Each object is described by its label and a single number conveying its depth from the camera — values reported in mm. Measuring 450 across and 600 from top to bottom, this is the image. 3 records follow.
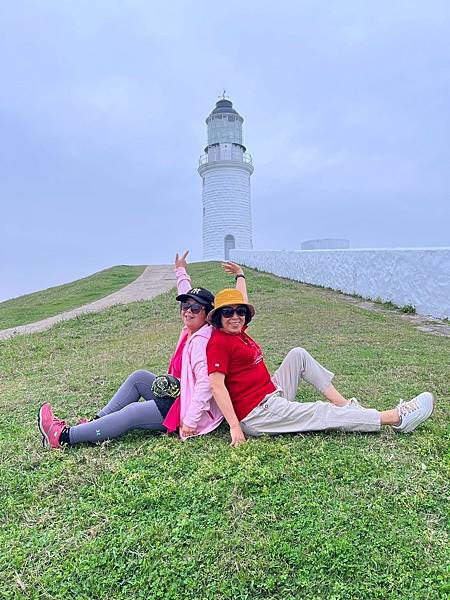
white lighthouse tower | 32406
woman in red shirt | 3287
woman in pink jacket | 3340
